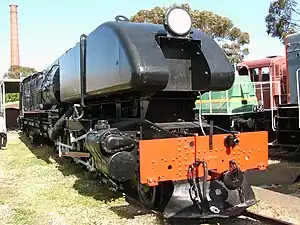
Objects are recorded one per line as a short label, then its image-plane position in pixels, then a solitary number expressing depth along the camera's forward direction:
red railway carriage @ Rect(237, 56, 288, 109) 13.38
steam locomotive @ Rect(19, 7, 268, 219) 4.75
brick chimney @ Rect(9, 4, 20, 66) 58.31
